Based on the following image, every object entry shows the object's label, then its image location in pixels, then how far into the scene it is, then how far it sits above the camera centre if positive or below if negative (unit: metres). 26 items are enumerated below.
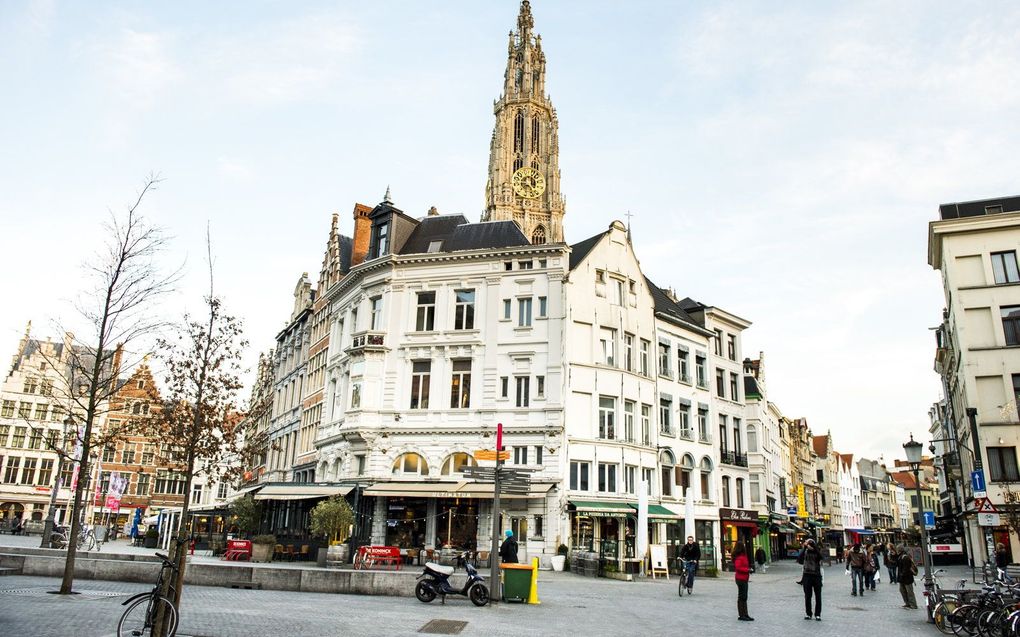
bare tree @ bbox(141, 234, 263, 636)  19.41 +2.98
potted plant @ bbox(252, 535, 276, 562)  28.98 -1.41
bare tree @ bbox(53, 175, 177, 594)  15.62 +3.56
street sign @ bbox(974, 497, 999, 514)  17.50 +0.59
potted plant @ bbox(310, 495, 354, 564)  27.25 -0.31
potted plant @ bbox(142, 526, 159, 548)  44.94 -1.83
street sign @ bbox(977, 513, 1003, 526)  30.72 +0.47
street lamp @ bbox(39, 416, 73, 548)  32.89 -1.01
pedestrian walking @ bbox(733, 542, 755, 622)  15.57 -1.12
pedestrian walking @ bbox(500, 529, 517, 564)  20.84 -0.92
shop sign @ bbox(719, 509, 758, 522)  39.69 +0.48
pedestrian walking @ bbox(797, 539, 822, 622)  15.88 -1.06
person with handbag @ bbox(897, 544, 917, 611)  18.58 -1.20
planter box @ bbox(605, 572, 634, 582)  26.03 -1.93
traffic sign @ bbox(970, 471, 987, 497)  30.83 +1.91
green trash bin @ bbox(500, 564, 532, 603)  16.67 -1.45
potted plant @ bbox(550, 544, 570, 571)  28.66 -1.55
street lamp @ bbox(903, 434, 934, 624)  18.75 +1.73
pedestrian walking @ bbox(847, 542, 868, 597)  23.94 -1.11
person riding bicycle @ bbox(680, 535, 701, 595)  21.28 -1.02
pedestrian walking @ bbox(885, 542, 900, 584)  29.57 -1.36
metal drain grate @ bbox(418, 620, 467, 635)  11.96 -1.82
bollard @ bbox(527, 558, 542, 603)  16.72 -1.64
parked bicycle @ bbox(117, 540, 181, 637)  8.79 -1.28
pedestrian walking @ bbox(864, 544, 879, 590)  24.56 -1.50
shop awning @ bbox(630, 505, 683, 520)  33.29 +0.40
